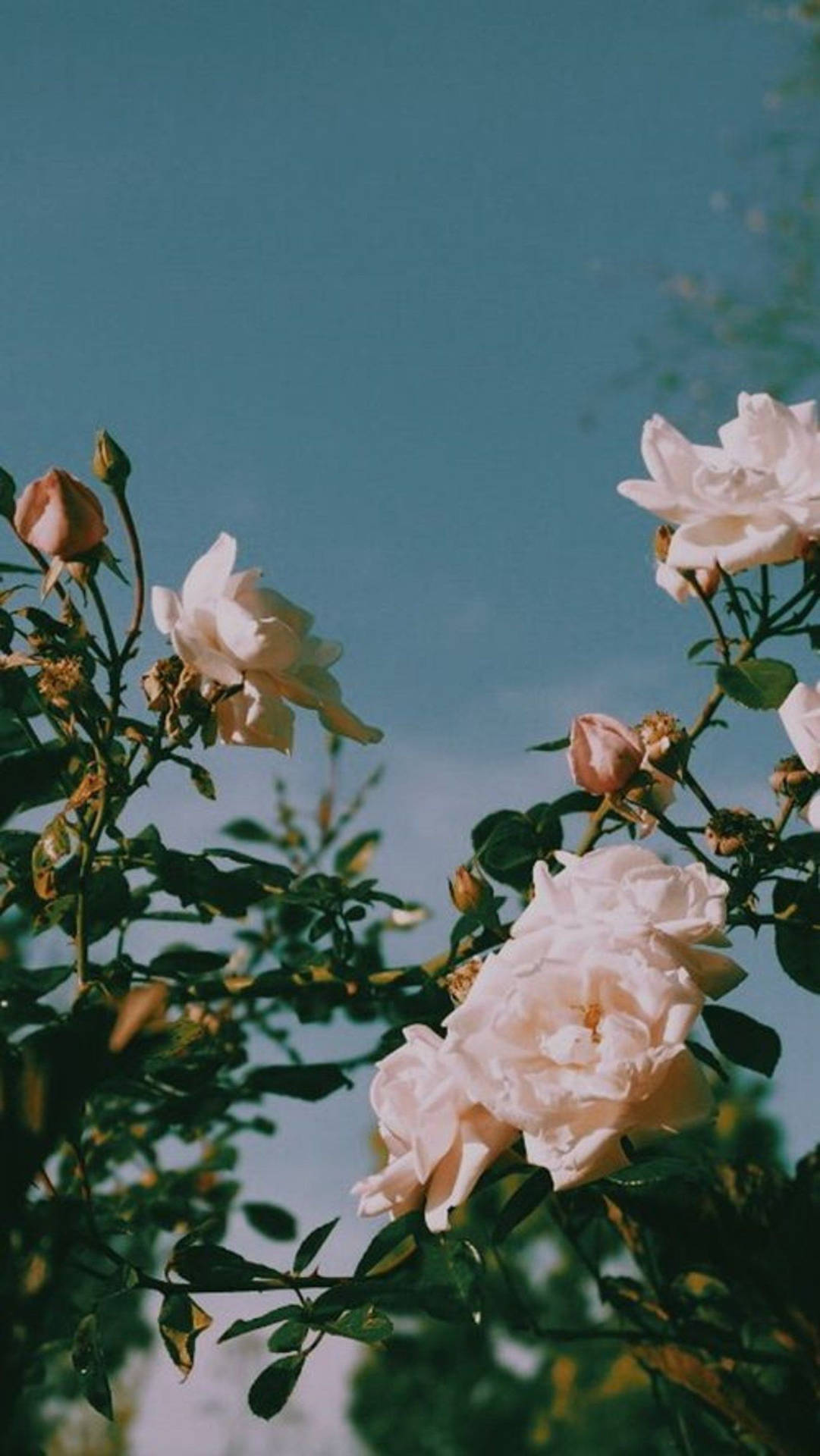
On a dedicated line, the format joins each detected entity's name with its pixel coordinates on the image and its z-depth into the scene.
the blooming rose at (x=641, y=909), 0.86
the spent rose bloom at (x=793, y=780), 1.04
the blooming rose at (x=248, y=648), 1.09
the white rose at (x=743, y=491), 1.05
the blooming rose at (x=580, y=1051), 0.82
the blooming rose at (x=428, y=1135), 0.86
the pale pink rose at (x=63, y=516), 1.10
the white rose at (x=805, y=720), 1.02
